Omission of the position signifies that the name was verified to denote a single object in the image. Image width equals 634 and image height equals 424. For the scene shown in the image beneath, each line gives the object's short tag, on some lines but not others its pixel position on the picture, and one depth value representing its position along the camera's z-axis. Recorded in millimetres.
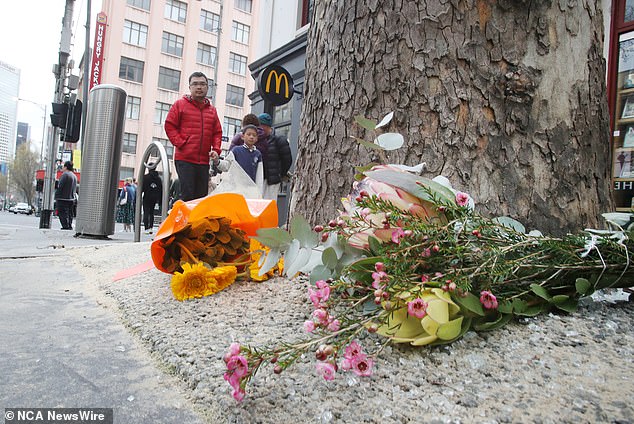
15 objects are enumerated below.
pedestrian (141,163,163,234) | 9670
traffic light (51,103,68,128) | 9094
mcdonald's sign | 8406
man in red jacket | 4789
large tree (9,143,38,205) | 63594
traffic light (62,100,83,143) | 9172
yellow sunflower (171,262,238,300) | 1563
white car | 53078
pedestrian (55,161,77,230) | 10359
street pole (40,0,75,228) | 10163
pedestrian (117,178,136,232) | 12875
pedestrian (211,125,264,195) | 5328
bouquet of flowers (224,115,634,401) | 857
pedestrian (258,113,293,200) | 6418
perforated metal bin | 6809
